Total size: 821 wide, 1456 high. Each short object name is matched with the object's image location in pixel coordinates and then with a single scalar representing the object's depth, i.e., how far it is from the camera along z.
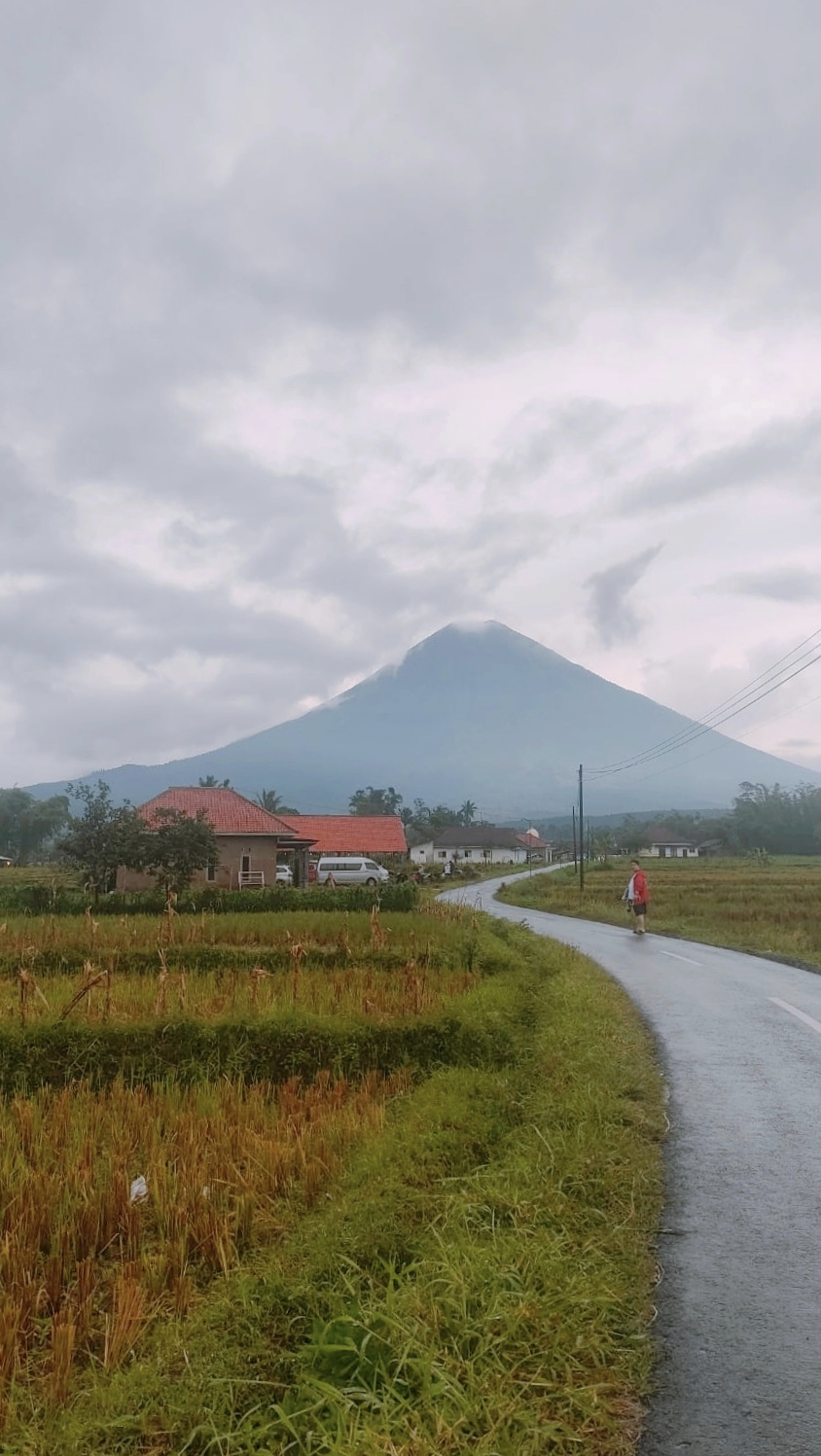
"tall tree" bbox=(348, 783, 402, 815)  122.38
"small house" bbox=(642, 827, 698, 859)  126.19
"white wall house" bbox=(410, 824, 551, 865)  119.62
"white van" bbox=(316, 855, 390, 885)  51.34
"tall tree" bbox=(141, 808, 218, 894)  33.62
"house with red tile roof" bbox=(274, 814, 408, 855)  67.75
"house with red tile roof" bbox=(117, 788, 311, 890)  44.91
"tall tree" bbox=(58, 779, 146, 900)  33.12
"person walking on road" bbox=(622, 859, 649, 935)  21.66
